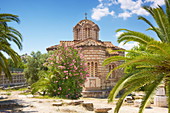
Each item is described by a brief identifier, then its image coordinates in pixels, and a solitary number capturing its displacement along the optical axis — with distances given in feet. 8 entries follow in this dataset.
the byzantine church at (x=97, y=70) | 63.77
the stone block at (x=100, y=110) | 28.59
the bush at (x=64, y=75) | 41.81
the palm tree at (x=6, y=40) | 30.76
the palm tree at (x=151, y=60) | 16.55
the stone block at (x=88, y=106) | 30.59
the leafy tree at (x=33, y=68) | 70.28
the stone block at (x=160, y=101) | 35.73
